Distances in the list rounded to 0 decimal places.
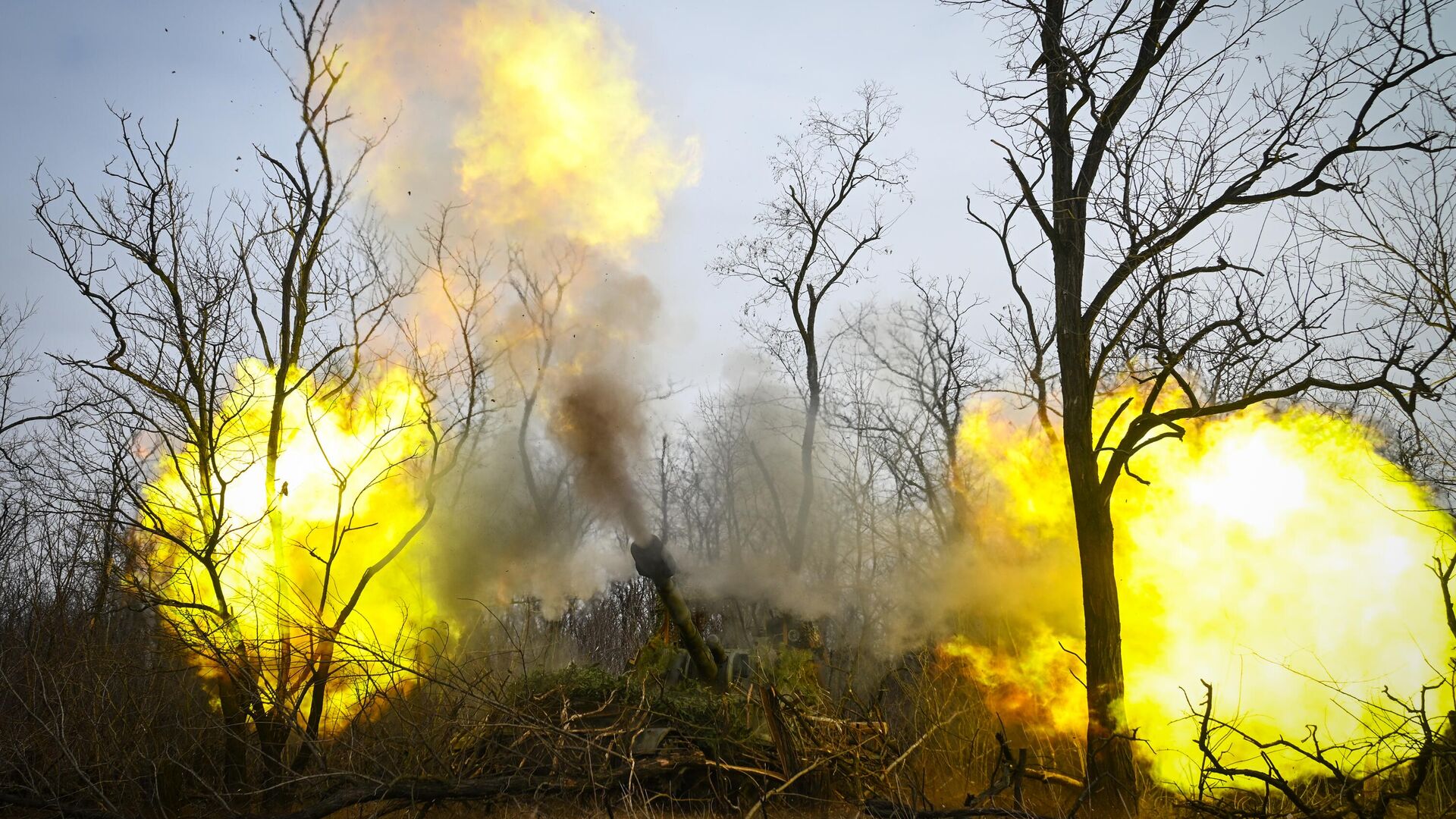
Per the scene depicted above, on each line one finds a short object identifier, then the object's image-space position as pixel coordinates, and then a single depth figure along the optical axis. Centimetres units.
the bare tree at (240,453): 927
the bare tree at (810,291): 2278
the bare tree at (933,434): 2411
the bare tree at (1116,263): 829
